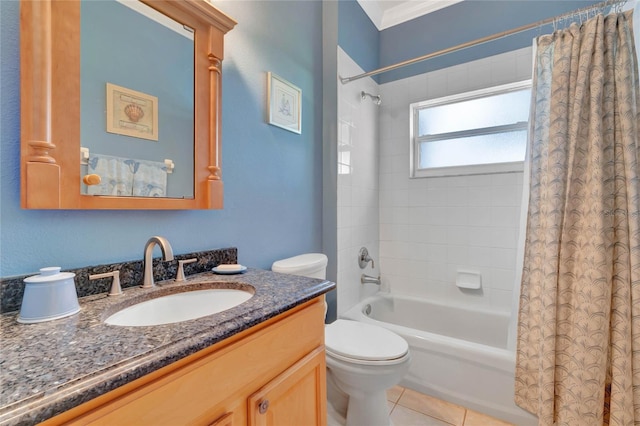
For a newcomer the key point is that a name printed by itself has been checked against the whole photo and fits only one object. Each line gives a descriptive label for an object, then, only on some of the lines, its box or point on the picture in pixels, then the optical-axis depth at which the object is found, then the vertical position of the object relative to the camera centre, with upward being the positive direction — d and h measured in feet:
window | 6.79 +2.05
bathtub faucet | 7.32 -1.86
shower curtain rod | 4.35 +3.21
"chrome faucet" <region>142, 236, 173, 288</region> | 2.85 -0.52
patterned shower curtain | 3.78 -0.39
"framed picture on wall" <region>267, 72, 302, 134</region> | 4.83 +1.91
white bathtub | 4.90 -2.96
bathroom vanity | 1.37 -0.94
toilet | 4.11 -2.28
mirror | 2.42 +1.09
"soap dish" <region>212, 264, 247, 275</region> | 3.66 -0.82
